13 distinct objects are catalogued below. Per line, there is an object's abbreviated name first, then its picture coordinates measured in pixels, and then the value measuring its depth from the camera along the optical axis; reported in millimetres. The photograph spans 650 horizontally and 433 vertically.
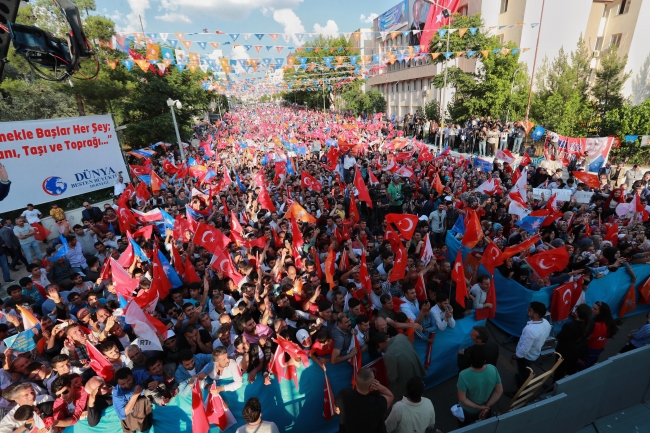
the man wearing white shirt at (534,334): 4324
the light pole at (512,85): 22831
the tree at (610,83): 20562
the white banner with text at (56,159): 10633
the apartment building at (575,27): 21984
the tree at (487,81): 22188
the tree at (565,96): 20297
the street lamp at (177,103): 16298
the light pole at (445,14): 19750
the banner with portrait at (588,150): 14734
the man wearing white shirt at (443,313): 4820
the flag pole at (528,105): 21384
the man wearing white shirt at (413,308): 4856
